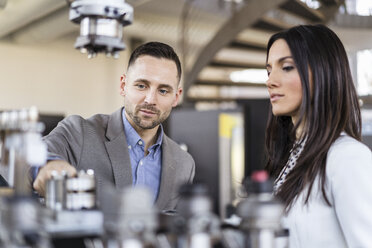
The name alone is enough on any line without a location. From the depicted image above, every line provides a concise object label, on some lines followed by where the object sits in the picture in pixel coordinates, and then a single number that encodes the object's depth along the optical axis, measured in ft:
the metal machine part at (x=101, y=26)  3.71
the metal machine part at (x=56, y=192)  3.05
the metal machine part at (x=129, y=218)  2.33
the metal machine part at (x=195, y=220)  2.50
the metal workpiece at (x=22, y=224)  2.35
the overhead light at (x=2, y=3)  15.79
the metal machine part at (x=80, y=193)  3.03
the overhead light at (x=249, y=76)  32.64
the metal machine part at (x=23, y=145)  2.64
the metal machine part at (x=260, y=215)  2.55
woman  4.06
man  6.31
